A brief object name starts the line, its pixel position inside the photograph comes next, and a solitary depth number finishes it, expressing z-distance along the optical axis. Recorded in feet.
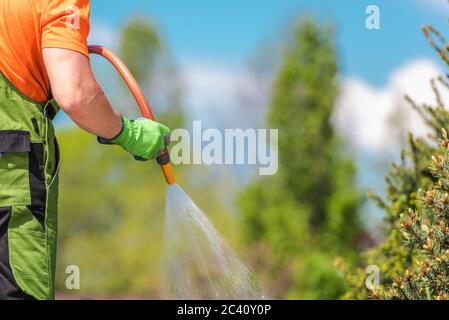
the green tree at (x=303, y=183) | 44.88
